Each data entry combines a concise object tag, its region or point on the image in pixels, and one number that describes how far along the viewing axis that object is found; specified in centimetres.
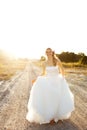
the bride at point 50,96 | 305
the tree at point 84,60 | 2694
